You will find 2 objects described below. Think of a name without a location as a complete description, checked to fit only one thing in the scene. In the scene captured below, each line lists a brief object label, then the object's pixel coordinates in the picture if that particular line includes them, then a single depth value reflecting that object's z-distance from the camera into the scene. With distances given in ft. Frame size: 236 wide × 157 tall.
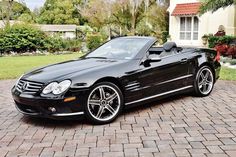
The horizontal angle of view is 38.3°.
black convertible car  16.83
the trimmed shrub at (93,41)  80.89
